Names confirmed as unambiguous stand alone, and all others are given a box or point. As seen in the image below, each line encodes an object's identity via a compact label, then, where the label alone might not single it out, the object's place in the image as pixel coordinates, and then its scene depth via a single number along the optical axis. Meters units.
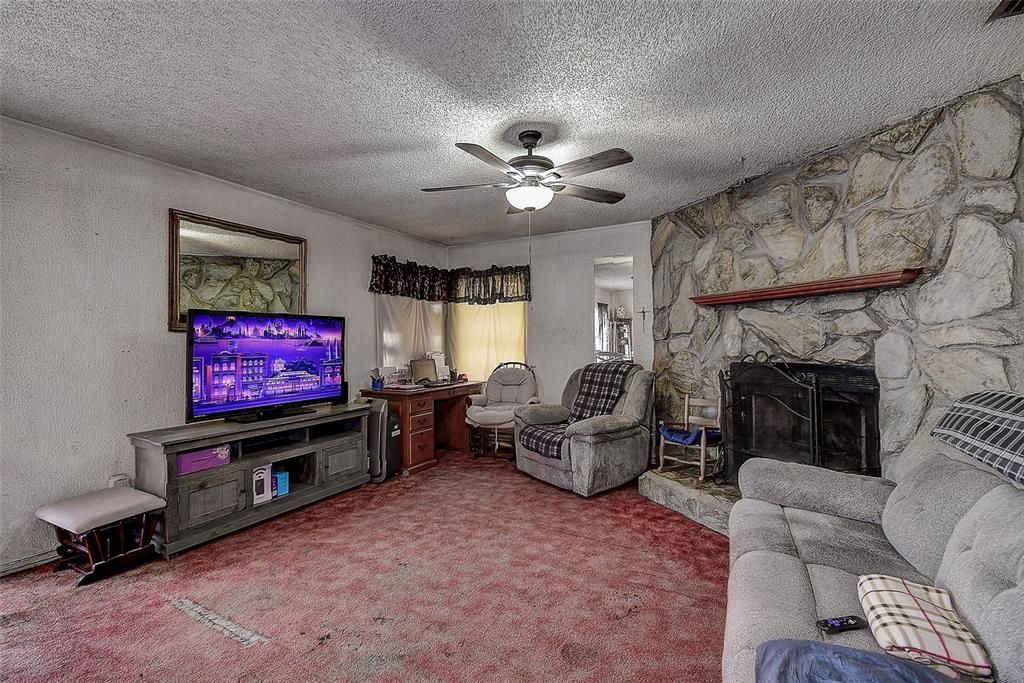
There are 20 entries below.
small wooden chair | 3.61
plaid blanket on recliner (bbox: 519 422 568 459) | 3.80
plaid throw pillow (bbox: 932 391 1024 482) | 1.44
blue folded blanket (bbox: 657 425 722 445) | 3.65
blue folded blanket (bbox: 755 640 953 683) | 0.91
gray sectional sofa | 1.14
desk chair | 4.98
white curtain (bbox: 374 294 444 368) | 4.96
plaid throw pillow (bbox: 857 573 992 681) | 1.05
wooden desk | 4.36
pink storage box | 2.77
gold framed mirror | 3.23
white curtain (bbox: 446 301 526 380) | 5.54
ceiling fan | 2.40
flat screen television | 3.04
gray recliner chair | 3.63
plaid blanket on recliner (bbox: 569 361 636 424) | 4.32
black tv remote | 1.23
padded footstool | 2.39
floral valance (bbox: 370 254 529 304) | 5.05
